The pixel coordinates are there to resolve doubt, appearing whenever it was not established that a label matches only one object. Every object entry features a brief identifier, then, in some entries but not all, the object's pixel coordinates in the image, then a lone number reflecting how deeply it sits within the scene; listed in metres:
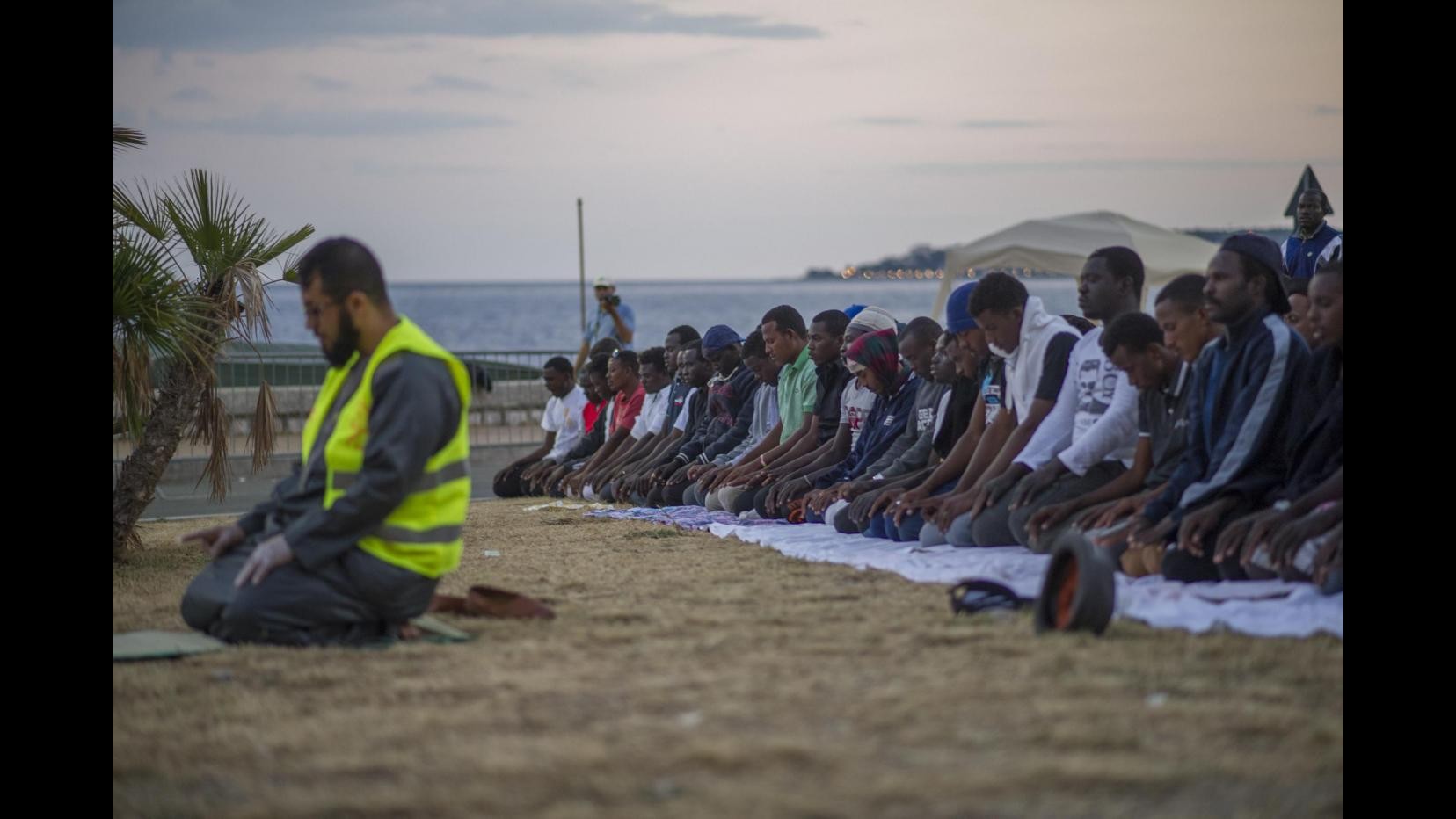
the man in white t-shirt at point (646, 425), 13.26
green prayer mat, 5.37
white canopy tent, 21.97
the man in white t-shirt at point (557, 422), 14.77
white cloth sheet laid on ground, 5.33
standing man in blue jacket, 10.16
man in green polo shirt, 10.76
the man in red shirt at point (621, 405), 13.72
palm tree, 8.60
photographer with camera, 16.72
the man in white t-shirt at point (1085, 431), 7.45
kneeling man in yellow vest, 5.41
